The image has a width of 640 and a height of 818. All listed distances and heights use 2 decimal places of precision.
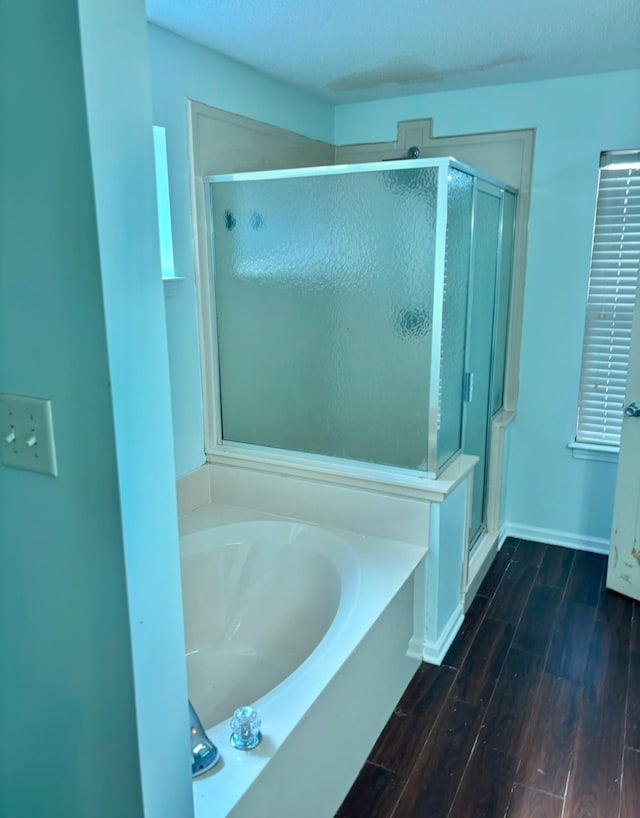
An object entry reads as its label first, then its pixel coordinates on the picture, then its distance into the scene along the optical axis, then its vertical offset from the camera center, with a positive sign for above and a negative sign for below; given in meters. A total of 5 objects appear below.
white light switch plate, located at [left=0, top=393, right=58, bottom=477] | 0.87 -0.22
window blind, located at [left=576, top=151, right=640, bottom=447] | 2.74 -0.08
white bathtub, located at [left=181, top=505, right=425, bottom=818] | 1.38 -1.09
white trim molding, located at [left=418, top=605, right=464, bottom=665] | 2.26 -1.36
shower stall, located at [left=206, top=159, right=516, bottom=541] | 2.13 -0.10
